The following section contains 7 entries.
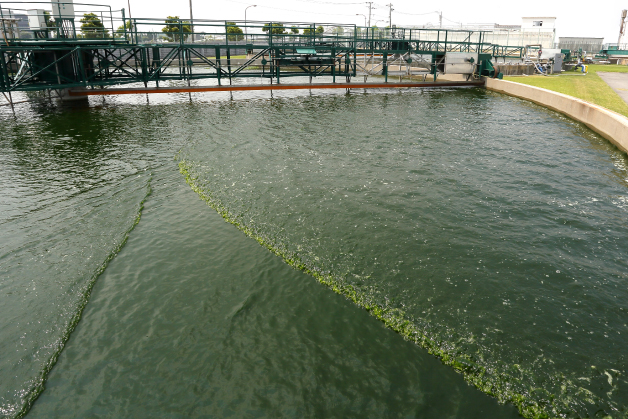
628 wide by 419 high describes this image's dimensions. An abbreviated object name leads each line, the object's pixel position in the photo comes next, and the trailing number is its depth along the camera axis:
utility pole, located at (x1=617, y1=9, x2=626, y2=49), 76.75
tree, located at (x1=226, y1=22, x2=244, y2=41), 25.78
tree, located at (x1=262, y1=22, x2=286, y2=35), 27.29
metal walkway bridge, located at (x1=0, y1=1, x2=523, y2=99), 21.92
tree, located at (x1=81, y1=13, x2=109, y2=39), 22.91
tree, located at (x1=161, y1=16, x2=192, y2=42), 24.52
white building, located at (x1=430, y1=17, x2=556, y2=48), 54.96
